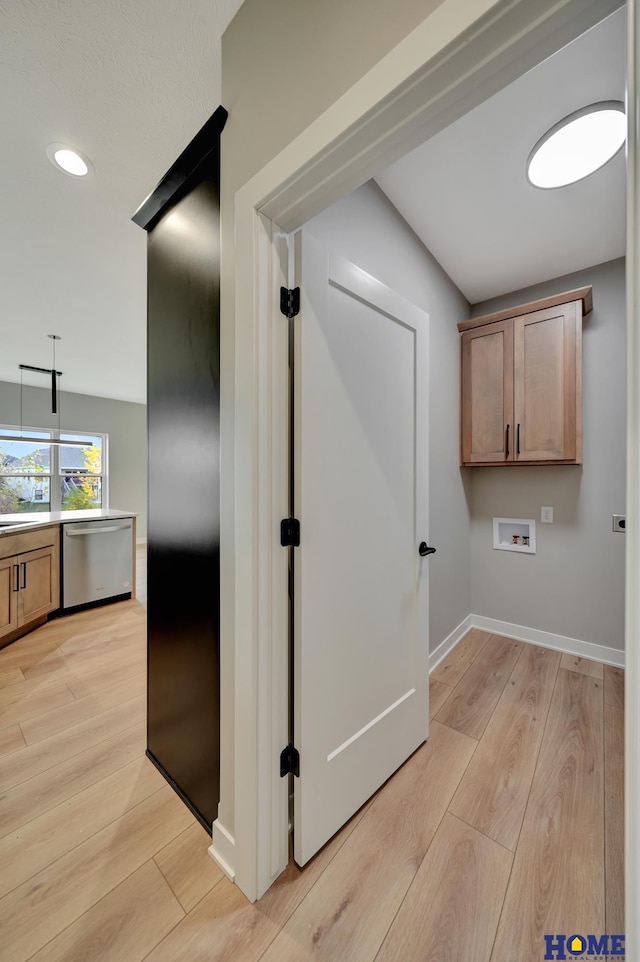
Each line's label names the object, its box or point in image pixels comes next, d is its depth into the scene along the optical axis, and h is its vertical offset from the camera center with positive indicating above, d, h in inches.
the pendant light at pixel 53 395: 141.0 +34.7
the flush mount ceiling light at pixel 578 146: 54.6 +56.5
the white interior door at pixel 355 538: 43.9 -8.8
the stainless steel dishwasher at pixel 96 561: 128.4 -31.7
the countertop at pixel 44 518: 112.7 -15.1
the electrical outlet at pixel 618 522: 90.1 -11.0
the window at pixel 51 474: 213.9 +2.7
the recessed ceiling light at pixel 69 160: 60.4 +56.7
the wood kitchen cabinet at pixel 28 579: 104.7 -32.6
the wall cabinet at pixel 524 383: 89.6 +26.2
